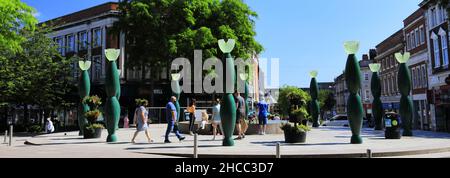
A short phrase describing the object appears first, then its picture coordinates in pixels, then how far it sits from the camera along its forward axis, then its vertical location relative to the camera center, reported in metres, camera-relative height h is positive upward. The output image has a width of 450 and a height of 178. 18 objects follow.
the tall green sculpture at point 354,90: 13.52 +0.73
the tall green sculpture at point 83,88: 19.05 +1.18
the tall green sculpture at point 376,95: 19.42 +0.80
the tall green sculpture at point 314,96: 25.62 +1.00
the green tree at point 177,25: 34.66 +7.71
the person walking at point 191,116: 16.67 -0.16
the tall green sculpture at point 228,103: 12.69 +0.27
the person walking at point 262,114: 16.95 -0.09
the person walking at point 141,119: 14.43 -0.23
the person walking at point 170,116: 14.25 -0.13
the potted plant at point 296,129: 13.66 -0.59
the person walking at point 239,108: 14.70 +0.15
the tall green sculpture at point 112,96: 15.34 +0.64
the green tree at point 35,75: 32.12 +3.20
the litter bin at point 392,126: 15.80 -0.58
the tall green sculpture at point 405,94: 17.30 +0.74
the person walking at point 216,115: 15.25 -0.11
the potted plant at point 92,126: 17.38 -0.57
